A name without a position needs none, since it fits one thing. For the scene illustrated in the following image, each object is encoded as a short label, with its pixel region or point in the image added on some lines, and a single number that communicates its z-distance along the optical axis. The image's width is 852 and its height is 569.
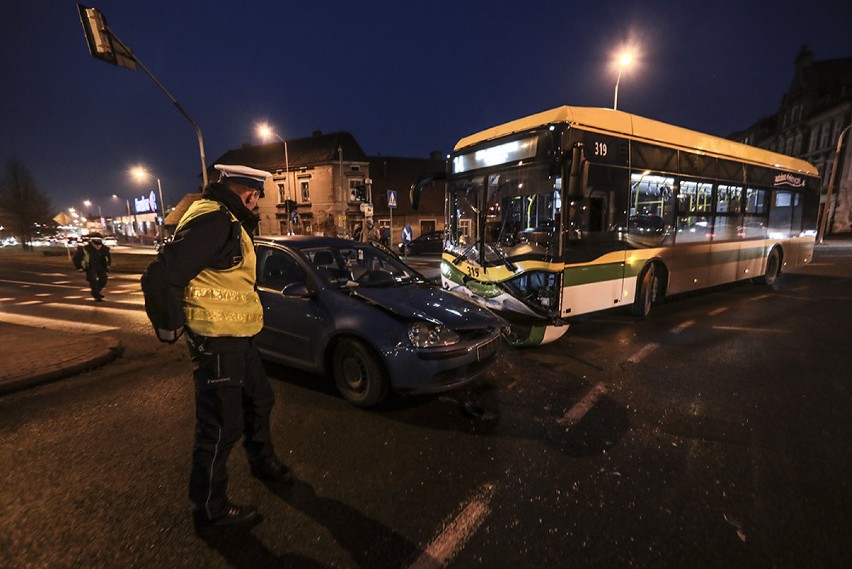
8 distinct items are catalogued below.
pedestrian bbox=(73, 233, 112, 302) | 10.53
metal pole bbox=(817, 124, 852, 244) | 26.41
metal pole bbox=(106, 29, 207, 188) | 9.79
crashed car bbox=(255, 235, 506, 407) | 3.62
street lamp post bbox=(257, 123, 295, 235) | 23.28
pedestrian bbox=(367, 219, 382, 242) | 24.06
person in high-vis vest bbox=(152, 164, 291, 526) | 2.25
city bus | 5.80
